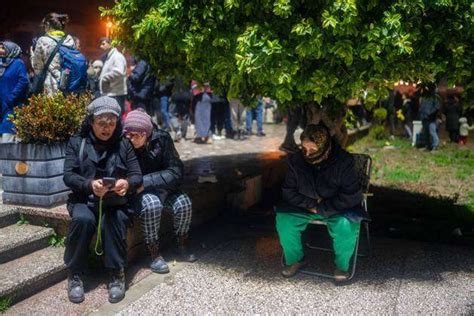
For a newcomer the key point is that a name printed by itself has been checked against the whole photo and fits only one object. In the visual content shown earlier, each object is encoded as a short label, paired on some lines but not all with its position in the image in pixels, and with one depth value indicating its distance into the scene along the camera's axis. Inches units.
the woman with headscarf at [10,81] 254.7
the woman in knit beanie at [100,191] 170.4
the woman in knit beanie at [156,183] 187.3
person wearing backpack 231.9
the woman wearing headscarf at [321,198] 184.1
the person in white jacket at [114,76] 311.6
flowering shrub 198.7
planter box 202.5
